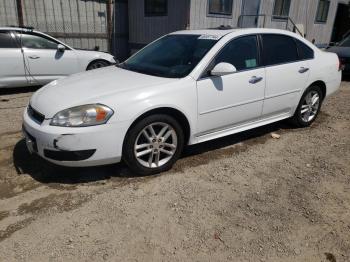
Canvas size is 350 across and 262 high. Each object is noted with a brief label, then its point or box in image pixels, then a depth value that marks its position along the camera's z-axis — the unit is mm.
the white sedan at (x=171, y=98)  3410
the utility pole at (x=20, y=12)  9992
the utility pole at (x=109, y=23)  11823
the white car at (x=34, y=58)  7309
